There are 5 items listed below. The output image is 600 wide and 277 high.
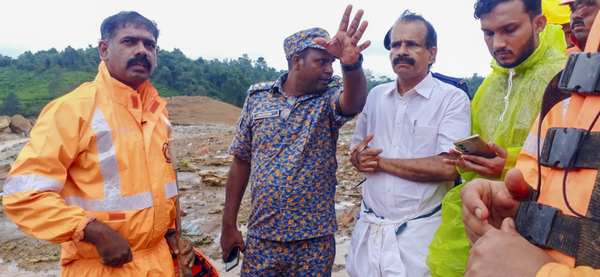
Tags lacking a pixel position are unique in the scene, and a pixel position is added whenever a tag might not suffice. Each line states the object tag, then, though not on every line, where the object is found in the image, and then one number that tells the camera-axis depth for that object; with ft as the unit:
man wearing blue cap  8.79
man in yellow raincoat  6.82
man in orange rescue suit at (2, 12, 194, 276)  6.59
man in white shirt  8.02
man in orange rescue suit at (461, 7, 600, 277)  3.23
